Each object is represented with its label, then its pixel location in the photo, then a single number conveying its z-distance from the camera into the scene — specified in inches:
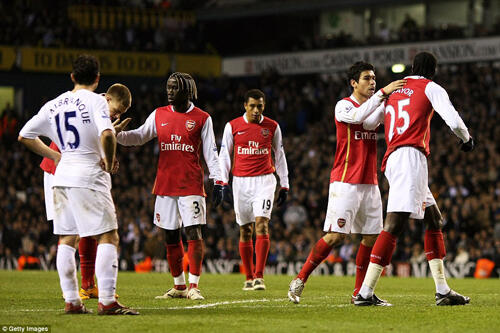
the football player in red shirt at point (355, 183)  778.2
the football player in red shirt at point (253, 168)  1051.3
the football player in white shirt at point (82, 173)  657.0
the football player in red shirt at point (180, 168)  851.4
